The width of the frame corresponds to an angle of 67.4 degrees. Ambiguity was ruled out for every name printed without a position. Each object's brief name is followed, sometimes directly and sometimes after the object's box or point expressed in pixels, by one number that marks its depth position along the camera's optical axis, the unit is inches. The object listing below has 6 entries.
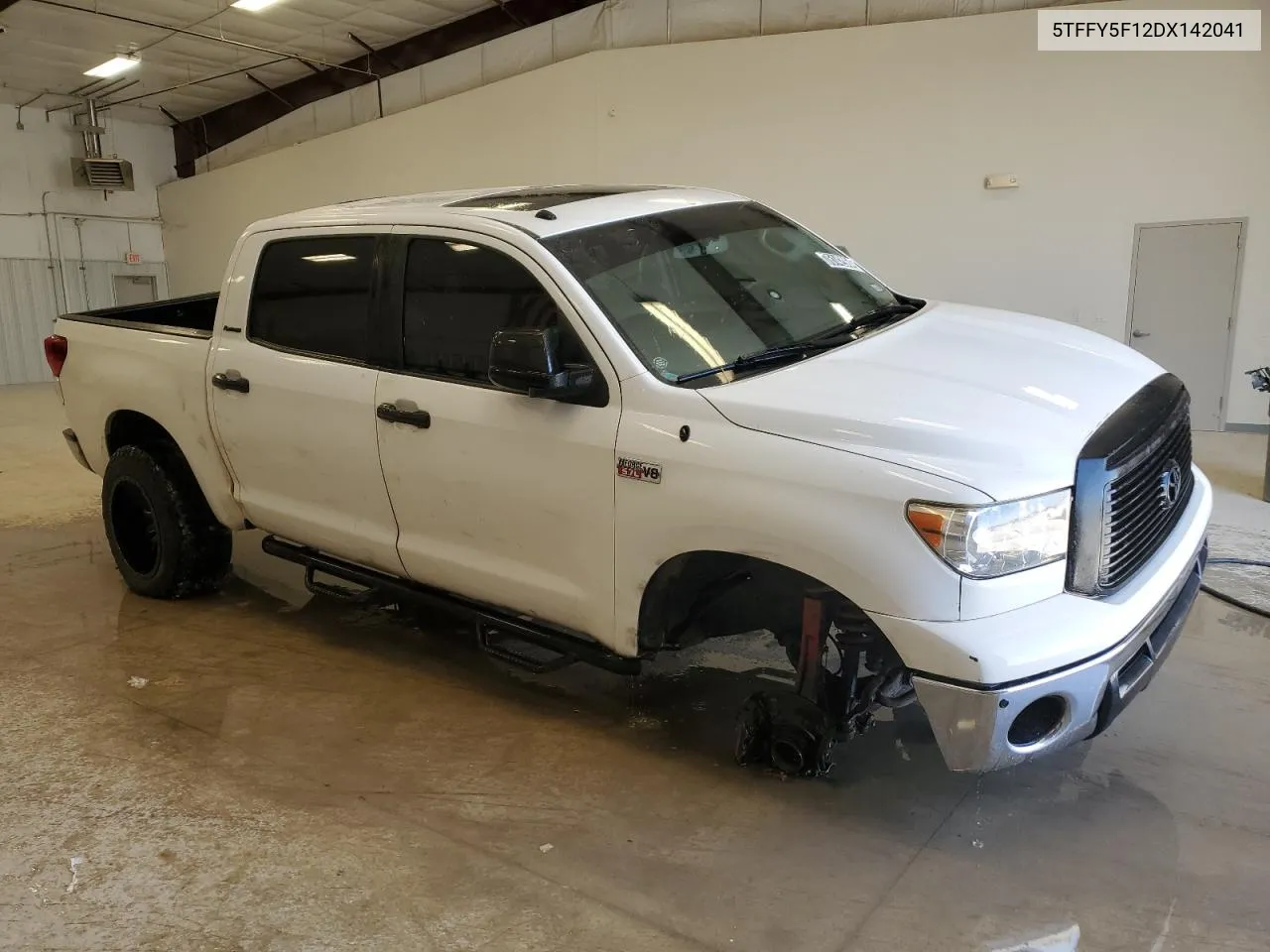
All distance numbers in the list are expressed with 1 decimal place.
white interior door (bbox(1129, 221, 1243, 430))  351.6
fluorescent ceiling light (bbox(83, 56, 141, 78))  566.6
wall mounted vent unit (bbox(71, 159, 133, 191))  683.4
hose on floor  171.8
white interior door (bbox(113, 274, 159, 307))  740.6
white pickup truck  93.4
